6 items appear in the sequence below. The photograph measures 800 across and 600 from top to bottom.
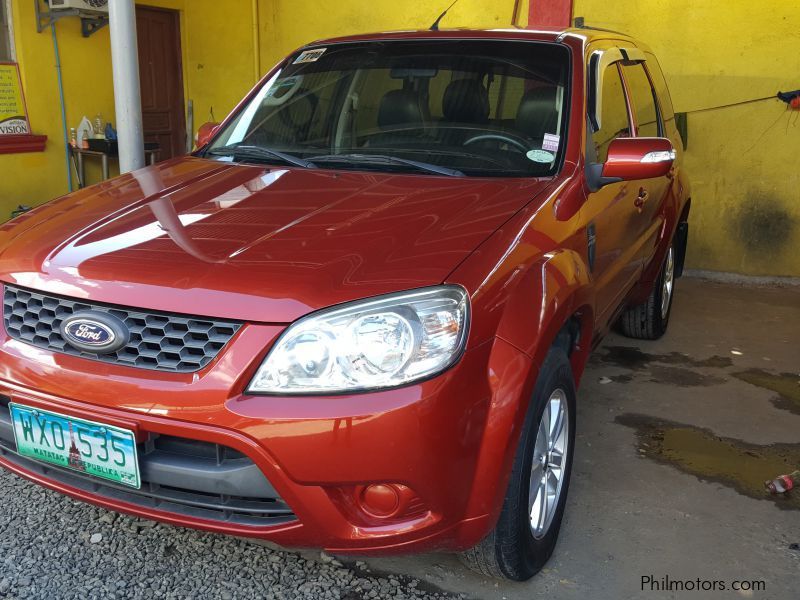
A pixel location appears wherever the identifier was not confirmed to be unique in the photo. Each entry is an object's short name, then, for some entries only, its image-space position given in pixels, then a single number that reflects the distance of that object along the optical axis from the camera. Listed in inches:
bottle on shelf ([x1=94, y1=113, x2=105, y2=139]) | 252.5
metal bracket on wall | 231.9
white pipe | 159.5
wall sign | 229.9
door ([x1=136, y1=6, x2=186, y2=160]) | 271.7
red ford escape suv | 68.2
